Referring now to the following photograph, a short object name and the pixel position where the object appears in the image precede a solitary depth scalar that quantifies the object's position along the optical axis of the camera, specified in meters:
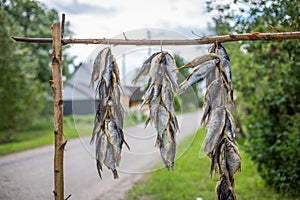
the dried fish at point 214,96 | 1.44
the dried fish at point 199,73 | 1.45
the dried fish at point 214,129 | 1.40
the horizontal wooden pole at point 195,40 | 1.47
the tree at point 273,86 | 2.88
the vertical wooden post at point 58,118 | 1.55
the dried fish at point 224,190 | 1.41
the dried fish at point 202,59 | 1.46
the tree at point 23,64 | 4.40
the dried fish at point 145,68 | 1.53
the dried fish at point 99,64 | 1.54
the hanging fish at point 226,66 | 1.46
